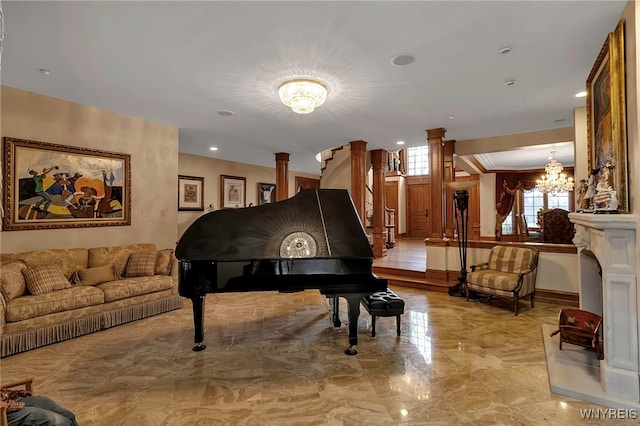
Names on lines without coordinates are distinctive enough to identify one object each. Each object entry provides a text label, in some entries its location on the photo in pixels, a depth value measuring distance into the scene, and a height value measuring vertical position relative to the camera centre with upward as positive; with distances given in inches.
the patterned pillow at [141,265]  168.9 -24.9
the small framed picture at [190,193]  307.8 +25.3
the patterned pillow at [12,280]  125.7 -24.7
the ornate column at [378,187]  296.3 +28.8
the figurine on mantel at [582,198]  122.6 +7.5
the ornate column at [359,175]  254.7 +34.1
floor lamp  198.7 +6.0
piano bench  133.5 -38.3
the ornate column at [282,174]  306.0 +42.7
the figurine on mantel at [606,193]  92.1 +6.5
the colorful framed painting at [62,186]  145.1 +16.9
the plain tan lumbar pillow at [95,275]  152.6 -27.8
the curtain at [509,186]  409.4 +39.1
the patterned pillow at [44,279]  132.8 -25.9
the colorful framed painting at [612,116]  93.6 +32.8
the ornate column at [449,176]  261.4 +35.7
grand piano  118.3 -14.3
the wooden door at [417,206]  458.0 +15.4
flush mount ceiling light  135.2 +53.9
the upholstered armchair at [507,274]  167.6 -32.9
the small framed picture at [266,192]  388.5 +32.2
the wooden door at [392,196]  463.8 +30.8
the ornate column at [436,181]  218.1 +24.7
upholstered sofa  125.3 -32.6
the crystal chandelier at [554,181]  319.0 +36.4
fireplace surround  87.5 -25.4
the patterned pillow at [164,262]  175.0 -24.5
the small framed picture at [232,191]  343.3 +30.0
